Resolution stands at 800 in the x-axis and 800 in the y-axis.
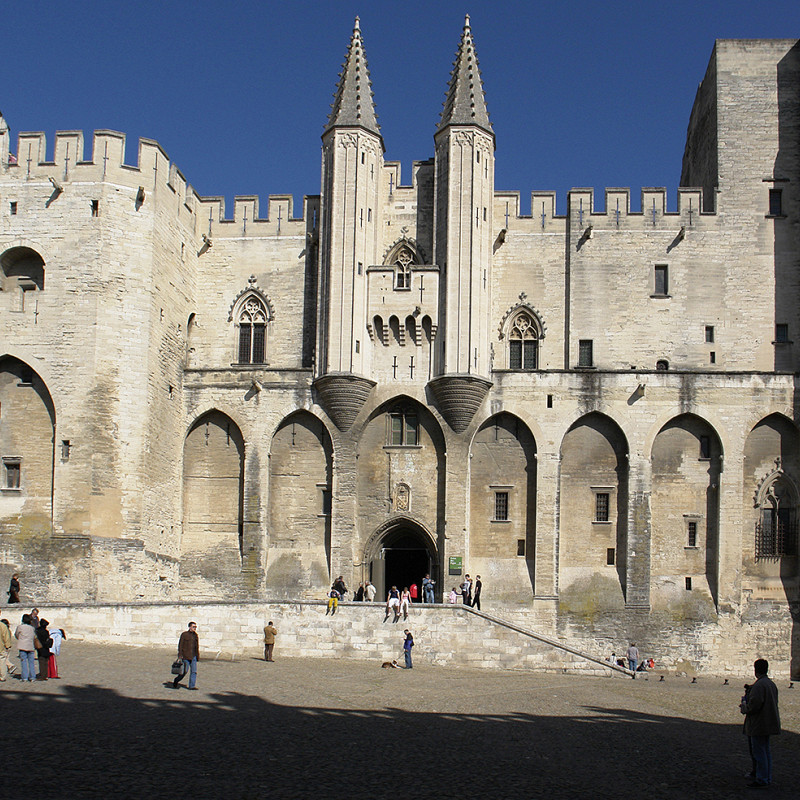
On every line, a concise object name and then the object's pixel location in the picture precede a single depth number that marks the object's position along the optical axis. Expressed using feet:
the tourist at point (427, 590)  112.16
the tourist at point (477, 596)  114.21
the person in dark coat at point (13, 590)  103.47
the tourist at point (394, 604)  100.22
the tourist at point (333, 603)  100.22
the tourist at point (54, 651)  78.07
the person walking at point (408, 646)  97.91
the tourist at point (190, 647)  74.02
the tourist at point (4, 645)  74.33
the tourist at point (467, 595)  114.32
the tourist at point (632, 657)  110.01
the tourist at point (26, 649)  74.59
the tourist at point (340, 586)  114.42
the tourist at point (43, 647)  76.07
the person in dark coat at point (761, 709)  50.42
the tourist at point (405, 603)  100.42
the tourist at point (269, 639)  95.76
